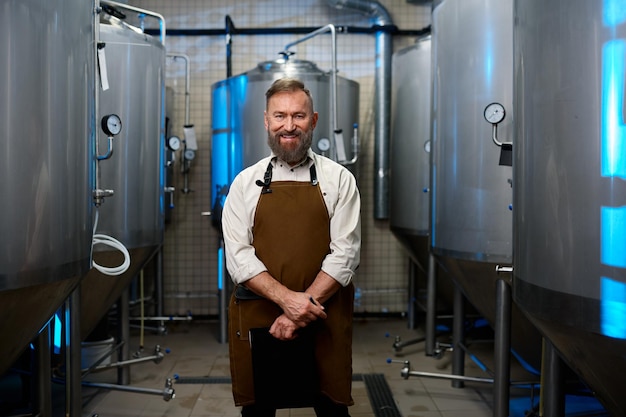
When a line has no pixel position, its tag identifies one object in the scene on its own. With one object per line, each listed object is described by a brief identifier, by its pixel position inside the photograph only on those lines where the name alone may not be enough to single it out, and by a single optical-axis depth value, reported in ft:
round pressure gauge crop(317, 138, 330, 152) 12.95
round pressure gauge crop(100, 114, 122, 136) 8.05
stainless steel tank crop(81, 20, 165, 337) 9.20
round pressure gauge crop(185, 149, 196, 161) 15.25
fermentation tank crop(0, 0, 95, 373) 4.81
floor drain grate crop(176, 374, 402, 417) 9.90
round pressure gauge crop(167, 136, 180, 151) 14.23
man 6.22
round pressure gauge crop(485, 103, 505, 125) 7.64
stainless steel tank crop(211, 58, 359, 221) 13.09
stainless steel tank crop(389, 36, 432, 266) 13.21
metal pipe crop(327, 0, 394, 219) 15.74
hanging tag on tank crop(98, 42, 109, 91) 7.54
